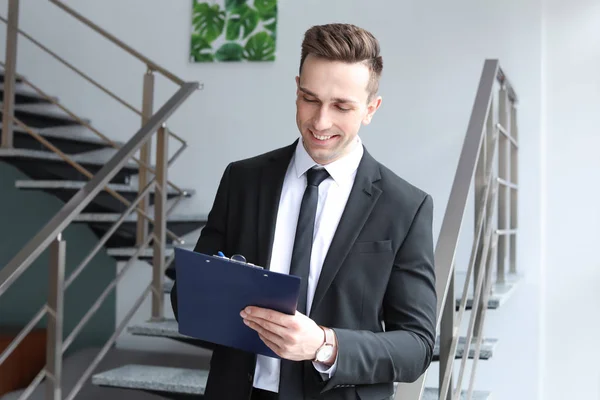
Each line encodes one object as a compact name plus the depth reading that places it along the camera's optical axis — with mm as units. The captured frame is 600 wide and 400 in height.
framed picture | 4332
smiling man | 1249
